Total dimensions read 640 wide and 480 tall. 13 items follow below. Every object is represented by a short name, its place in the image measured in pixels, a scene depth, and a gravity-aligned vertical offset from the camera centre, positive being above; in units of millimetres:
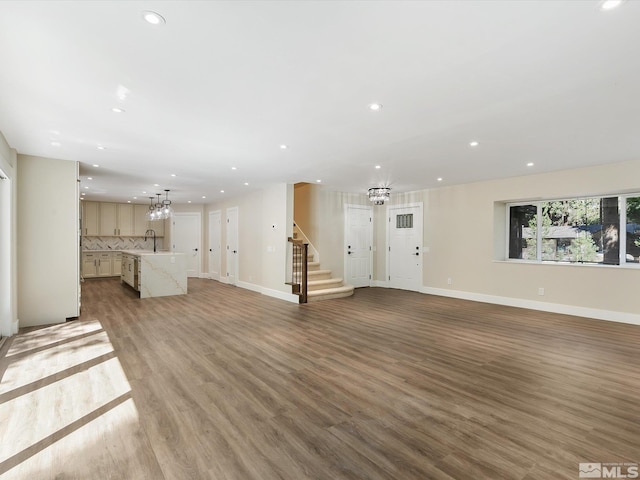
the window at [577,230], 5551 +158
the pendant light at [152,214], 7867 +624
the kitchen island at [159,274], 7500 -817
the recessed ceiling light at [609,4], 1738 +1263
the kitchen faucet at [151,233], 11439 +232
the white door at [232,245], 9562 -174
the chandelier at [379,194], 7223 +994
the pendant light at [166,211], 7746 +678
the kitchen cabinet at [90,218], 10406 +703
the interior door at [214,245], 10664 -191
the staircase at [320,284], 7285 -1081
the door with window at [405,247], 8391 -216
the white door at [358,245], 8953 -166
